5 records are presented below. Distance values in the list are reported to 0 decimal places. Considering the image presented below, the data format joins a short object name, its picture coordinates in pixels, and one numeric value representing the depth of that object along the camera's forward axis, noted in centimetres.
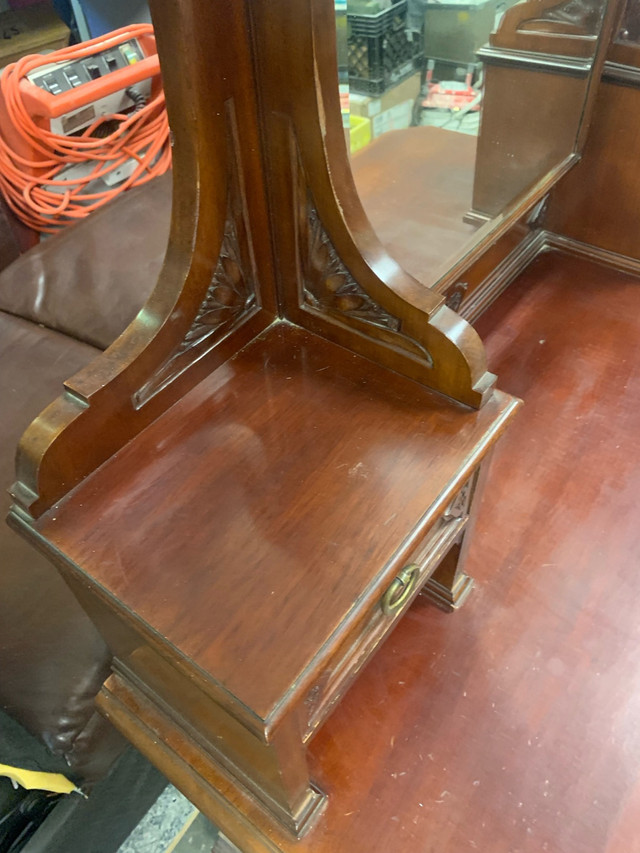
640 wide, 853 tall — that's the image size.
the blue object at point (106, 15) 193
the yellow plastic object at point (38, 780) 80
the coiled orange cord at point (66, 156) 146
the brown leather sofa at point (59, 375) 81
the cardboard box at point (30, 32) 186
